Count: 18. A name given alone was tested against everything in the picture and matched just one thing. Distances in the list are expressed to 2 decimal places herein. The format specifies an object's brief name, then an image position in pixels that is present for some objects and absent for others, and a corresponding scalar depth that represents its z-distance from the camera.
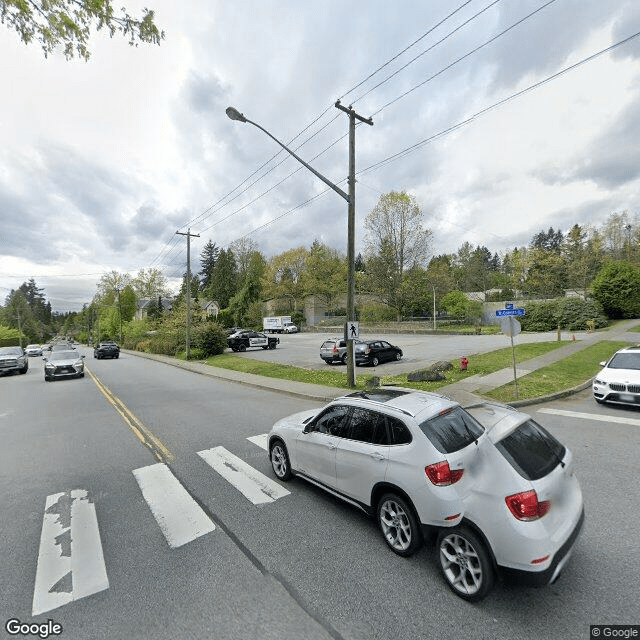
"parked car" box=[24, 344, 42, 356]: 49.75
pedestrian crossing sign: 12.34
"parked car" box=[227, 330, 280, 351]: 30.31
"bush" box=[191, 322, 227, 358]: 28.92
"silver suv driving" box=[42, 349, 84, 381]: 17.81
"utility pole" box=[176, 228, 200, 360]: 28.26
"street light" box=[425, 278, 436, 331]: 41.41
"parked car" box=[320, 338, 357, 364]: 19.34
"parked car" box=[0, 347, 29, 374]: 21.27
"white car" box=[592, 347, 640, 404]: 8.81
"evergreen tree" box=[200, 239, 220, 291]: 86.25
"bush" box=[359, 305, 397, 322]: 46.78
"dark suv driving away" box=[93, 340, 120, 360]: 32.97
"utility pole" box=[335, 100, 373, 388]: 12.53
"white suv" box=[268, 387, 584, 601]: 2.83
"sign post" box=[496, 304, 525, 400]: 10.66
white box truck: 56.12
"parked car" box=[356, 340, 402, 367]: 18.48
